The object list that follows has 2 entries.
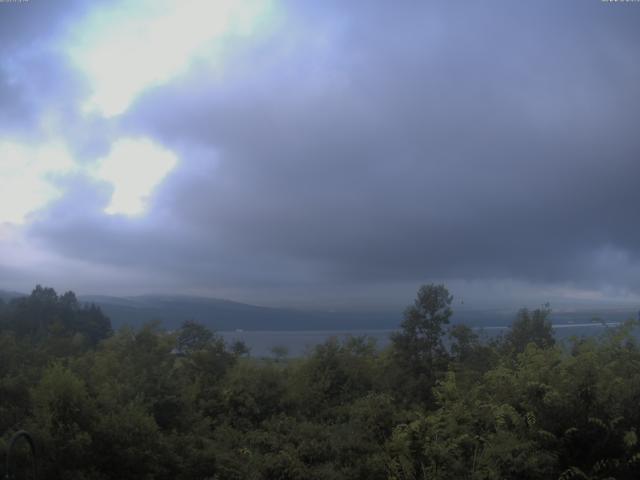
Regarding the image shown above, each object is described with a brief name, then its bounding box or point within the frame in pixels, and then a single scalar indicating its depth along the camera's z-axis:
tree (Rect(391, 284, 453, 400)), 14.52
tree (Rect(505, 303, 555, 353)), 16.31
